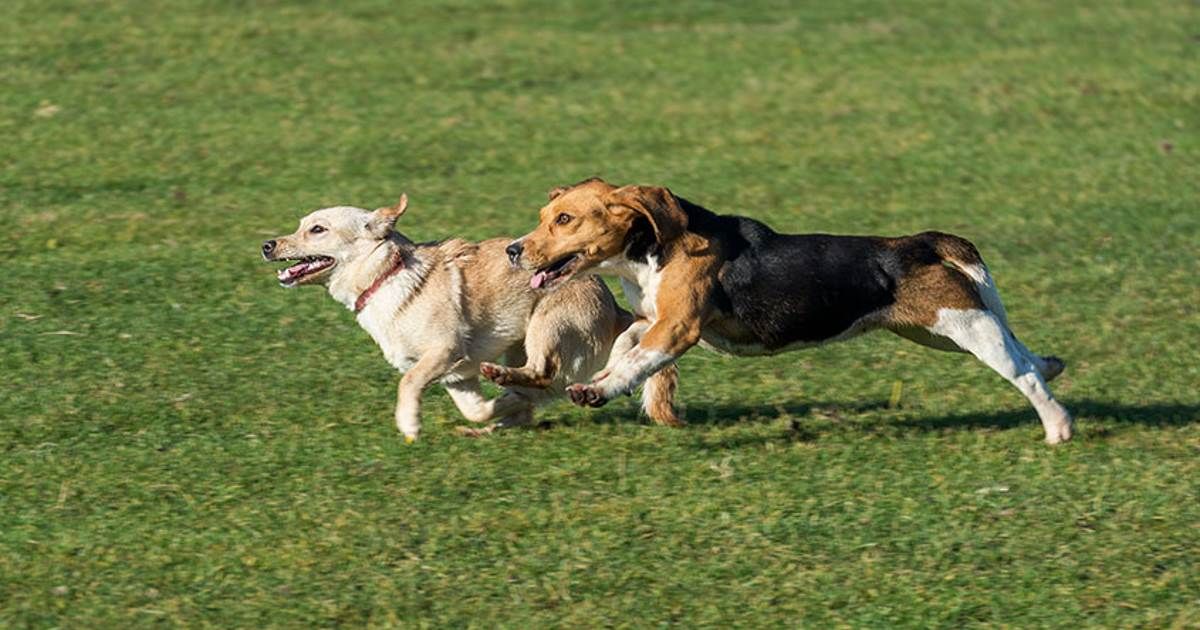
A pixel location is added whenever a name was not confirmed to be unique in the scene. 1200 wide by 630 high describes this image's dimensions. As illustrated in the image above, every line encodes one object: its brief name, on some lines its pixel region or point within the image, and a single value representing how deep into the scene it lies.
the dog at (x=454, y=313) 17.73
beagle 16.77
